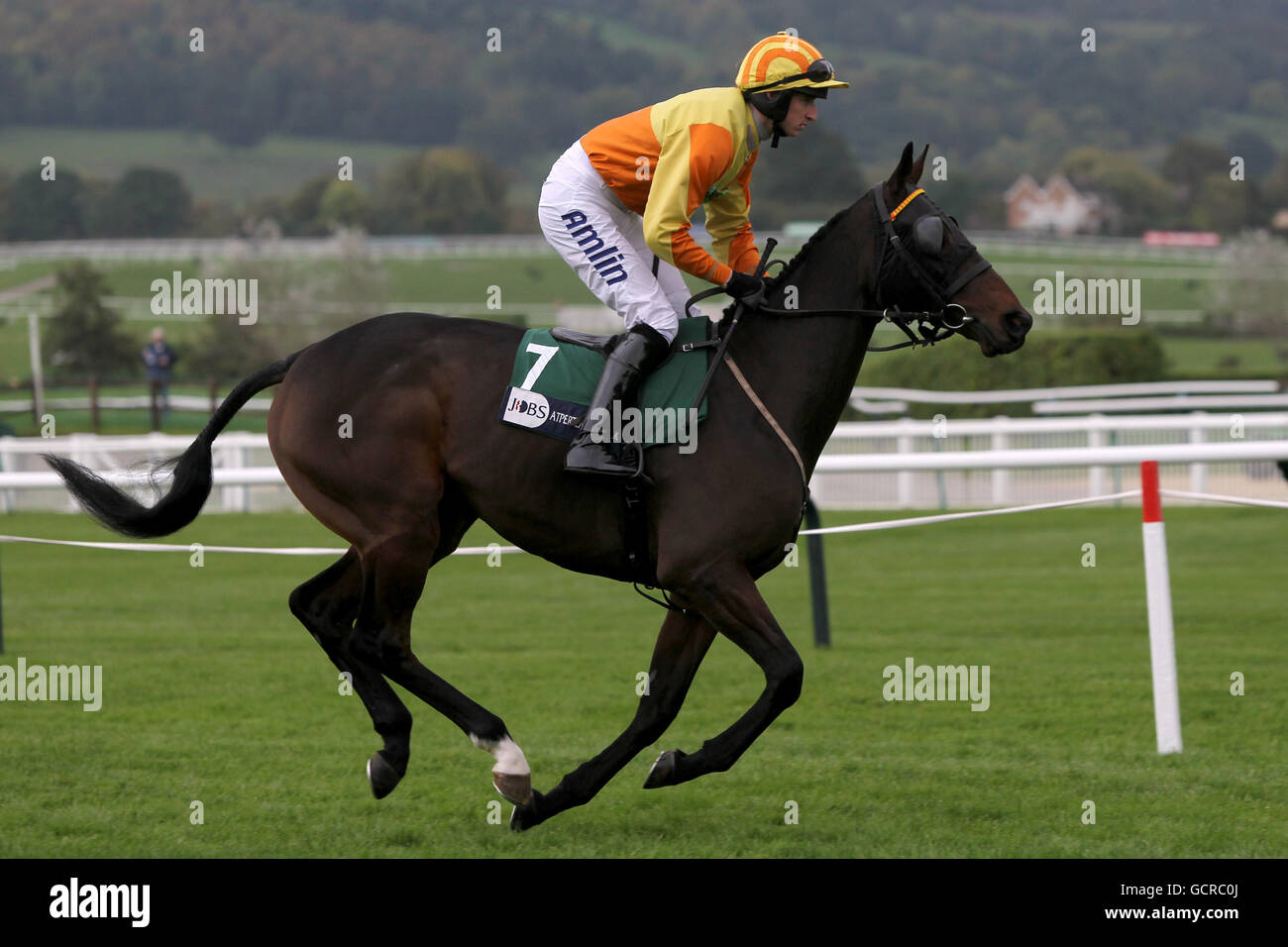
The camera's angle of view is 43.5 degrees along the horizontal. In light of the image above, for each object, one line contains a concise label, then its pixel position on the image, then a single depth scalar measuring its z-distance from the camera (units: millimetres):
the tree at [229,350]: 42594
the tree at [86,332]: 38406
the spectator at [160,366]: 22030
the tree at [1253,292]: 46219
